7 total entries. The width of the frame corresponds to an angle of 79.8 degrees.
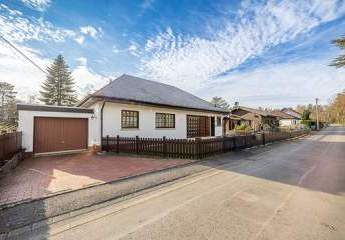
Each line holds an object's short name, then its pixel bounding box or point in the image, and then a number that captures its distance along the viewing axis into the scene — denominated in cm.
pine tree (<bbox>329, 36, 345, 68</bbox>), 755
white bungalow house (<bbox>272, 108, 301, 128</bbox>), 6316
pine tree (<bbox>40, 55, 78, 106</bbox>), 4397
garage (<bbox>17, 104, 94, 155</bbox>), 1113
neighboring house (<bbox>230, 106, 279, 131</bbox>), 3758
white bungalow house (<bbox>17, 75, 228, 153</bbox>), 1155
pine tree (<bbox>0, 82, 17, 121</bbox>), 4090
